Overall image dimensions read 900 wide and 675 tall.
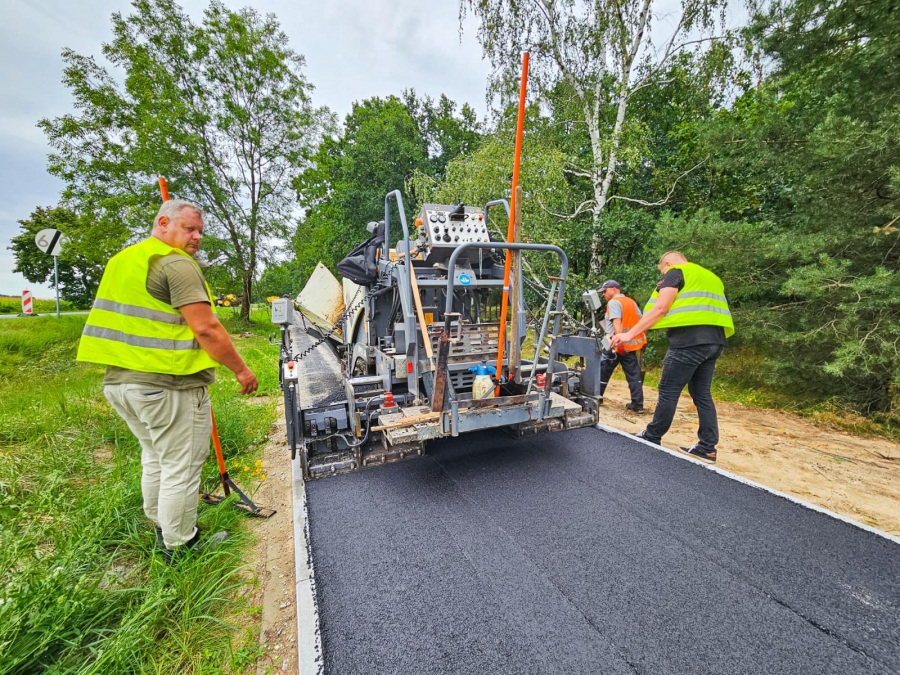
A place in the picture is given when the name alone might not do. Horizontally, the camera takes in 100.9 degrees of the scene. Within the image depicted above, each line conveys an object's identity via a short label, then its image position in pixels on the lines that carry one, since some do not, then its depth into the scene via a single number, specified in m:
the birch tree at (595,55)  8.01
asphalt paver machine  2.96
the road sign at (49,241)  6.48
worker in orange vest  4.86
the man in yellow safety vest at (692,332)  3.37
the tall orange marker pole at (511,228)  2.69
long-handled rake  2.82
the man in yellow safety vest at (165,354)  2.04
